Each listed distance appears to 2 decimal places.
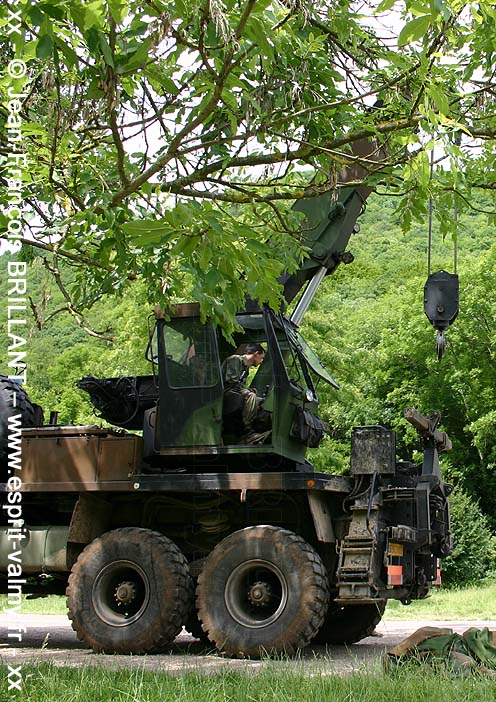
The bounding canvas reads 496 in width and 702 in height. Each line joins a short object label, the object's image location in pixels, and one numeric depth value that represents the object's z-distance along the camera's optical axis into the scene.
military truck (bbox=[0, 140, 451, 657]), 10.52
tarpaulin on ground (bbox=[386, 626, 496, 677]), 7.55
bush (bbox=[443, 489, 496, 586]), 27.98
